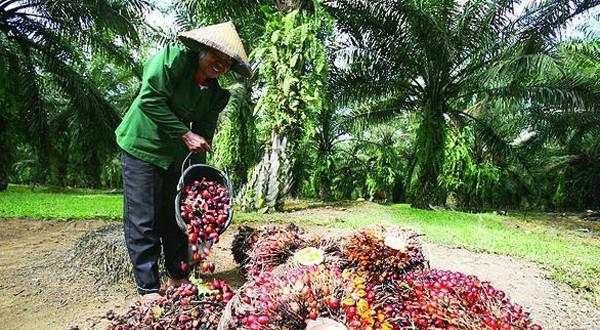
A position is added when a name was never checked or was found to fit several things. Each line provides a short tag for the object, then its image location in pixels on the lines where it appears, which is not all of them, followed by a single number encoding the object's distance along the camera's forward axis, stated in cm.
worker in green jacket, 263
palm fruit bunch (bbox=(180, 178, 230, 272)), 241
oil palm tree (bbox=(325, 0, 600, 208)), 880
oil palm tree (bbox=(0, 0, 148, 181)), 862
